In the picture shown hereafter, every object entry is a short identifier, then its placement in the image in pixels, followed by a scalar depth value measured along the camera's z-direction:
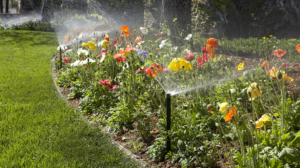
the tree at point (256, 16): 7.21
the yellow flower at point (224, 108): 1.53
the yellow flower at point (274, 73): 1.83
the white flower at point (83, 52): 3.73
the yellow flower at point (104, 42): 3.44
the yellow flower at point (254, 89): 1.51
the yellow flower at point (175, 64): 2.08
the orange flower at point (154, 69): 2.33
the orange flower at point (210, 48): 2.38
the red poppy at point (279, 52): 2.39
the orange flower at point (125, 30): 3.39
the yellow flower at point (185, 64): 2.08
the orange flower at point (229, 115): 1.49
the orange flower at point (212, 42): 2.31
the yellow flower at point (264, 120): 1.67
